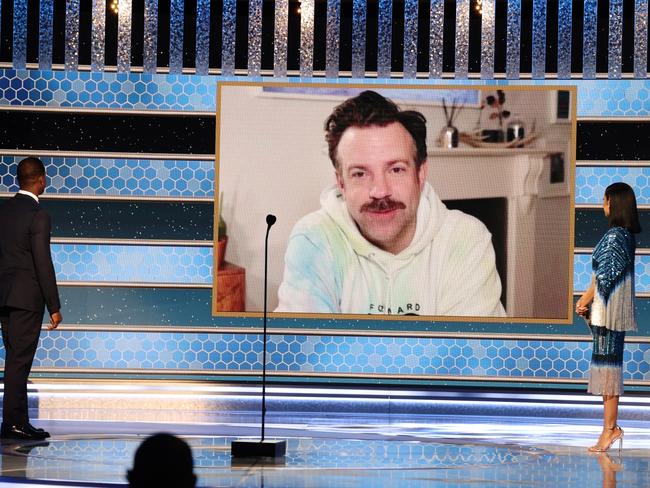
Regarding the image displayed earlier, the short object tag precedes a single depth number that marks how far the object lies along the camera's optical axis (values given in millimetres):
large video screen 14375
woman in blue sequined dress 10820
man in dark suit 11109
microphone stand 9867
